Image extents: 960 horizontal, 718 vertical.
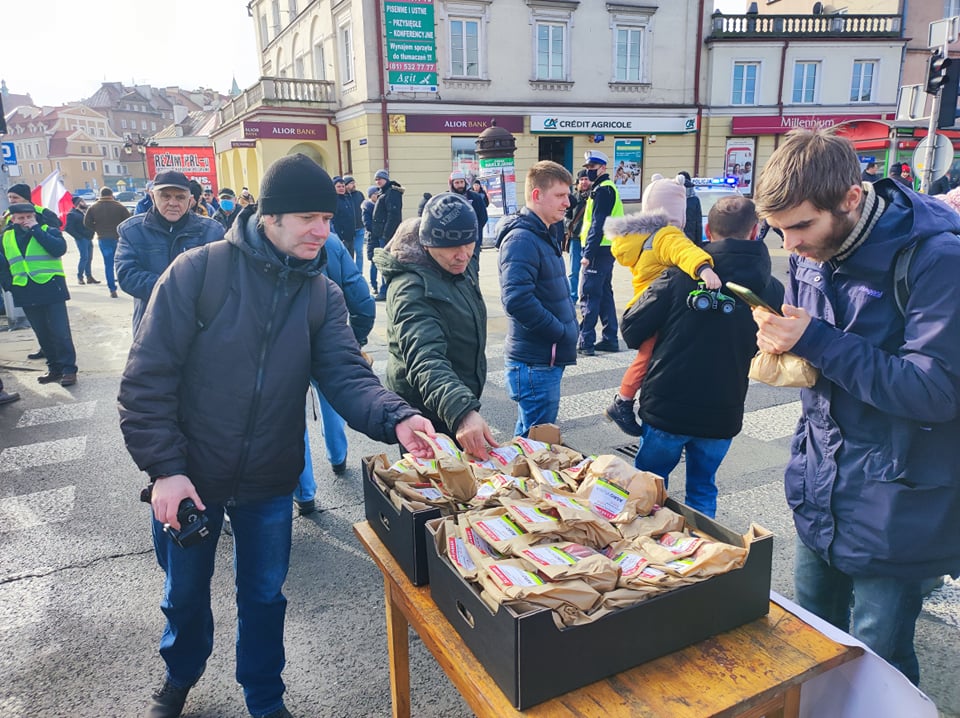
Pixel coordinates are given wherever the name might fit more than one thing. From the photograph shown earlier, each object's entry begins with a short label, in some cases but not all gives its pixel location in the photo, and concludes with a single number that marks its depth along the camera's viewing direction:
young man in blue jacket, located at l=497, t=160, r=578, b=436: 3.70
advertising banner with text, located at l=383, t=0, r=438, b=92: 20.80
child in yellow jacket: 3.34
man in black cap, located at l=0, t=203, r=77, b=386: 6.91
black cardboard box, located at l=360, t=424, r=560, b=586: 1.87
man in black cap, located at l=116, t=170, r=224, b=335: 4.27
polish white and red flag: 11.73
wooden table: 1.45
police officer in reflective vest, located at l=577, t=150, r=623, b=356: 7.70
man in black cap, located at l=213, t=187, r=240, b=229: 13.40
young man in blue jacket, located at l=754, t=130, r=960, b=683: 1.67
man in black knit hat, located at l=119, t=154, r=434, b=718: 2.14
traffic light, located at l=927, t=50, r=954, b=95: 9.52
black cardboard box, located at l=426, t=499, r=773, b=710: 1.41
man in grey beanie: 2.71
